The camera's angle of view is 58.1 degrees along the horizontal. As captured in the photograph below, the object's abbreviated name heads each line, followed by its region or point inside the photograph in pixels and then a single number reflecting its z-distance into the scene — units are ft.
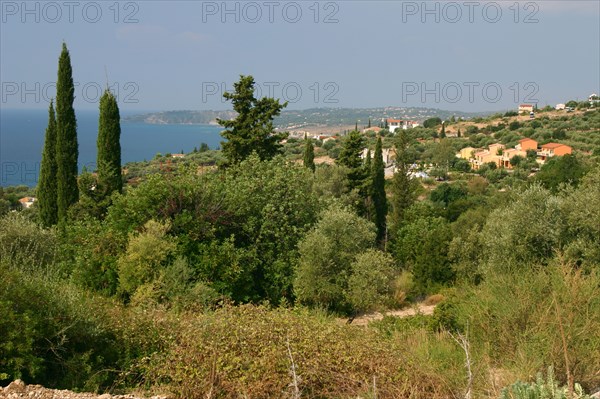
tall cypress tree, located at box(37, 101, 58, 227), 74.74
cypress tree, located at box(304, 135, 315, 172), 111.68
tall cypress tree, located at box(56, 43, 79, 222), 72.90
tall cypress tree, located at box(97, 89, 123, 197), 68.90
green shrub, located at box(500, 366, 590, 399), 16.80
